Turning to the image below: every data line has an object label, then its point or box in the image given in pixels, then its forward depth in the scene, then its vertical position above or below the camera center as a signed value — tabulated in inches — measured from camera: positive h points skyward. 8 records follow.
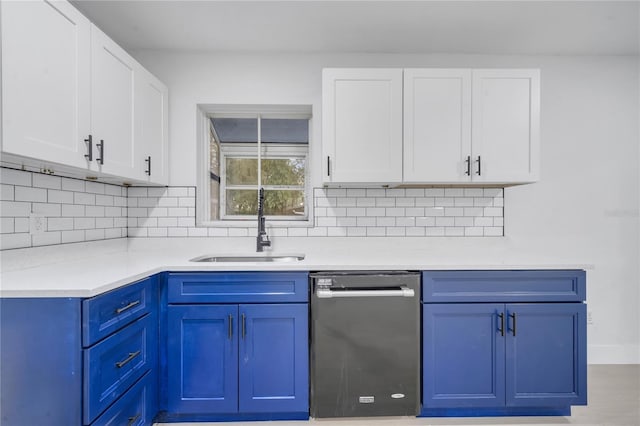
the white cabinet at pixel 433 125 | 76.6 +21.8
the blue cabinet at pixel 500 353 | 66.2 -30.0
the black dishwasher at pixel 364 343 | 65.1 -27.6
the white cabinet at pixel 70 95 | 44.3 +20.6
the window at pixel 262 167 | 98.4 +14.5
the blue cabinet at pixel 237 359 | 64.7 -30.9
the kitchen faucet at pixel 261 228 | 85.4 -4.5
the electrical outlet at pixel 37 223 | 61.4 -2.5
